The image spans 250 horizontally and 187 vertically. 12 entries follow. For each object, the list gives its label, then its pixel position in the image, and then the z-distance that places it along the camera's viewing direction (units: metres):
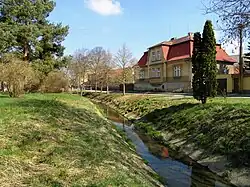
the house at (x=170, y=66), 31.63
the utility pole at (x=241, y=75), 24.69
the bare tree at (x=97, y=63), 38.94
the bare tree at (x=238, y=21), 7.69
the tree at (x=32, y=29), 22.52
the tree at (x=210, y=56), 14.49
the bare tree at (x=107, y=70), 36.69
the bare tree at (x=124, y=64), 31.89
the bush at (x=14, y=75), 16.12
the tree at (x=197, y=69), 14.63
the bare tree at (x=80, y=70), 40.94
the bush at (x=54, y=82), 25.70
